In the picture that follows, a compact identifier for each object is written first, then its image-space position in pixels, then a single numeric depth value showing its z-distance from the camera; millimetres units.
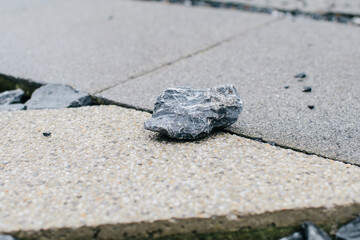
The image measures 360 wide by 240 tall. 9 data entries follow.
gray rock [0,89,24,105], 670
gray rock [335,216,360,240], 468
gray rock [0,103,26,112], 635
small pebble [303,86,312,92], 641
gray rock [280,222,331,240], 462
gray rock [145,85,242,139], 540
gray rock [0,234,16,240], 452
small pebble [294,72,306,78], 678
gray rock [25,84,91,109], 637
